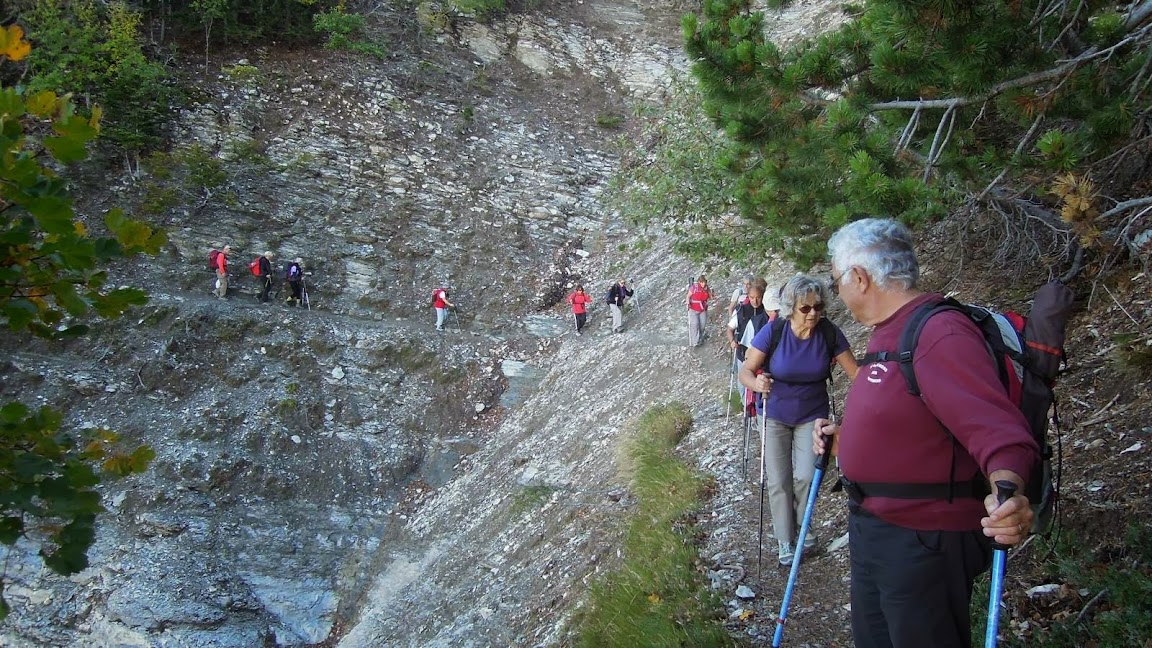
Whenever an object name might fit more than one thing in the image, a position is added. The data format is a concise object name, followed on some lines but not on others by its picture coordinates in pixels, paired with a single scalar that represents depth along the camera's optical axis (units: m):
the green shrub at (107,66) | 16.50
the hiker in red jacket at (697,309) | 13.14
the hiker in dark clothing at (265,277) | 16.50
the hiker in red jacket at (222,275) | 16.12
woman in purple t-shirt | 4.58
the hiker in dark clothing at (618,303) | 16.02
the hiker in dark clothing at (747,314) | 7.95
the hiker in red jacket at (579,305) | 16.89
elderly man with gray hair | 2.21
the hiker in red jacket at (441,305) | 17.28
